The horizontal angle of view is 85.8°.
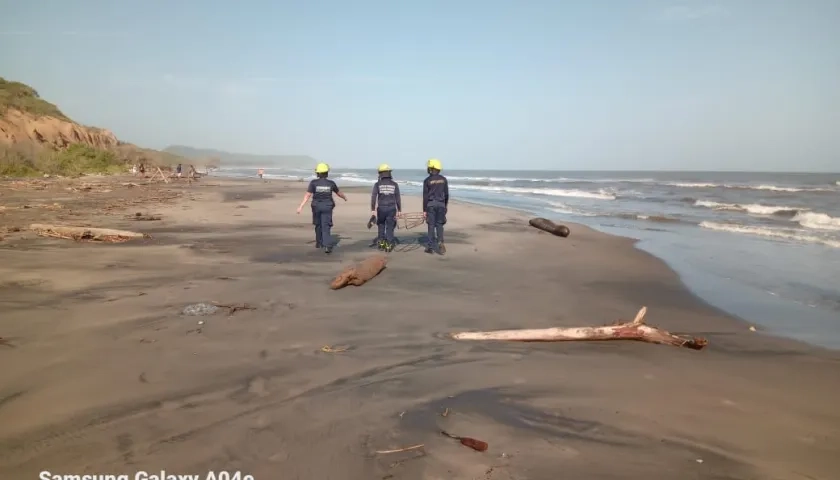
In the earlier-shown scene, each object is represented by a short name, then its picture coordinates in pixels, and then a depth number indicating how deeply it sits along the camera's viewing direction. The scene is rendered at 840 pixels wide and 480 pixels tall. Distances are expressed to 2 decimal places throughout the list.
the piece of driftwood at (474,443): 2.98
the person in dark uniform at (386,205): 10.09
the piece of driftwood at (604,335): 5.16
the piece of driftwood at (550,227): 14.06
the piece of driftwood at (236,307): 5.62
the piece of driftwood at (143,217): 13.41
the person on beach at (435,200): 10.40
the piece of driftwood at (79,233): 9.55
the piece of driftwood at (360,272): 7.11
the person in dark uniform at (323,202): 9.73
